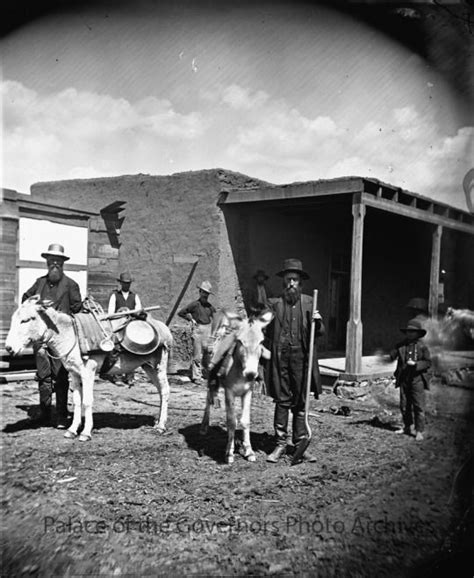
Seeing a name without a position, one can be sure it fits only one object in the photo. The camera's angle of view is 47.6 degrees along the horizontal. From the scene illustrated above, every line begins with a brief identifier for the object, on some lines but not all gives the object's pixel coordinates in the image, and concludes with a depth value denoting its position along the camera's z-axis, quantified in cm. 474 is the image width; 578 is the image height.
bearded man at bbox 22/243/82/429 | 604
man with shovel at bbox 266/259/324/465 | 514
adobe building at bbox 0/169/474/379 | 995
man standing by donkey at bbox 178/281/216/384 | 967
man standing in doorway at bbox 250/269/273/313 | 1086
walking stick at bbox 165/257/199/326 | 1078
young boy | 625
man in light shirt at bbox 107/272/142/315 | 878
